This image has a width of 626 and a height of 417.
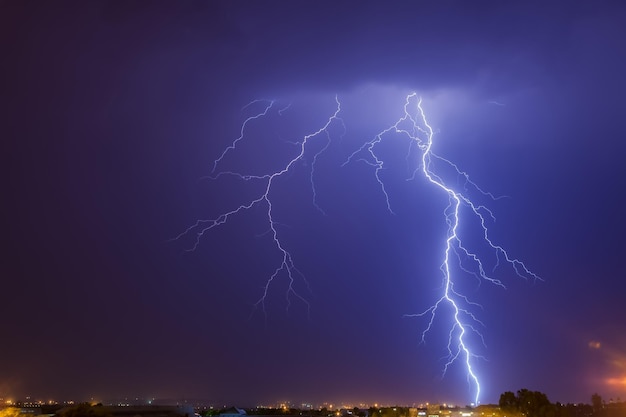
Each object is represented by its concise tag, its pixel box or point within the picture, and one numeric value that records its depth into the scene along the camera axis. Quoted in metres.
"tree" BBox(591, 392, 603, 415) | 59.91
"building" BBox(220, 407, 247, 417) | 40.49
